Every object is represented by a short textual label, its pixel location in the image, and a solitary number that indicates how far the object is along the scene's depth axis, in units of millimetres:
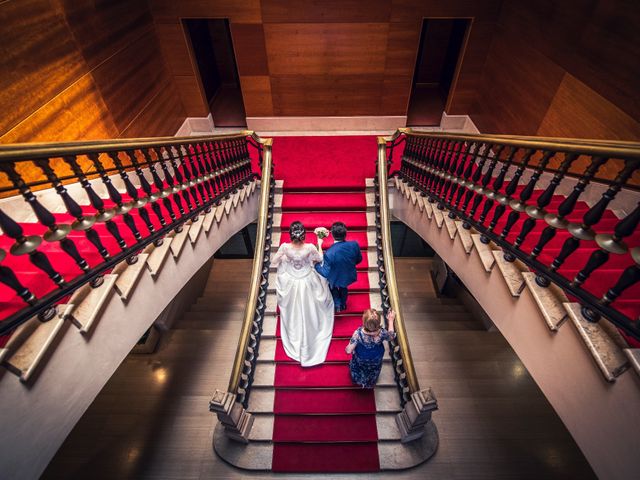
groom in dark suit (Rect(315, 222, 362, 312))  3059
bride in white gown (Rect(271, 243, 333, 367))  3176
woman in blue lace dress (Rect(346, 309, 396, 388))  2645
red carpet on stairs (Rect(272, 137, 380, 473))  3227
